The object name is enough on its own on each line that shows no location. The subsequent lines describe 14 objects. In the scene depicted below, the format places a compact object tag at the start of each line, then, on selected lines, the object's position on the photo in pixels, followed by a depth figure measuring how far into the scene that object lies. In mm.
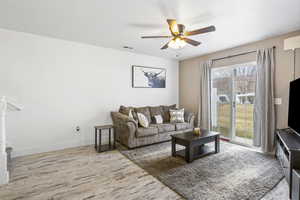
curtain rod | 3683
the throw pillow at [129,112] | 3951
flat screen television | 2469
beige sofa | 3580
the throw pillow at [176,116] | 4484
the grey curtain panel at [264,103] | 3314
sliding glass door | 3854
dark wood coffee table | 2852
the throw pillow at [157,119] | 4363
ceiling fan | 2311
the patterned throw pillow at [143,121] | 3860
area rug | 2021
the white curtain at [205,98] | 4638
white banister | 2229
